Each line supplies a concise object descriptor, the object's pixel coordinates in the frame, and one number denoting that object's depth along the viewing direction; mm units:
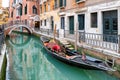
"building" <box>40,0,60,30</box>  10110
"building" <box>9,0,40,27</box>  14253
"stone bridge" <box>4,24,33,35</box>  12271
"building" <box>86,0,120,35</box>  5223
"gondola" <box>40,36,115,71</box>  3882
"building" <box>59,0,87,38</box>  7133
